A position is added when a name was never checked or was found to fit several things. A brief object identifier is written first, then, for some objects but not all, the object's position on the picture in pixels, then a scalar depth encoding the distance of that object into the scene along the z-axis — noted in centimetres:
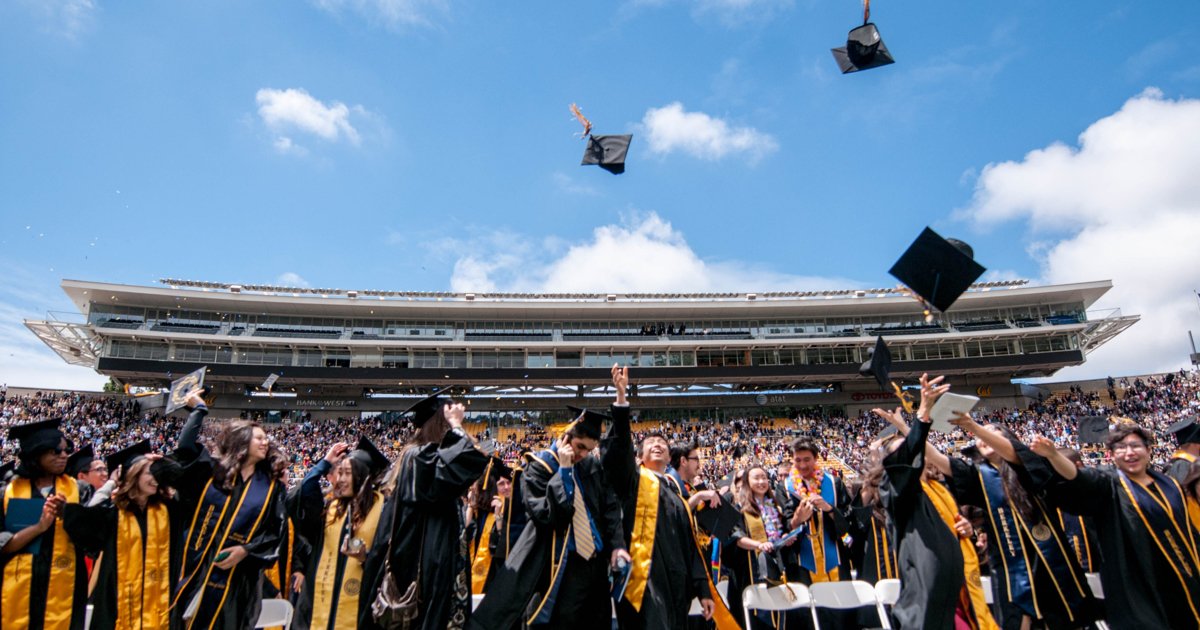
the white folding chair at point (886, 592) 514
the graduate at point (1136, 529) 383
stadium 3834
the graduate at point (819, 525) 607
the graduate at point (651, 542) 432
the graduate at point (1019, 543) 430
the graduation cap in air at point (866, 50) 932
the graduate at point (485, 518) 659
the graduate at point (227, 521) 436
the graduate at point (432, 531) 407
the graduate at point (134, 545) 426
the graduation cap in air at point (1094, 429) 682
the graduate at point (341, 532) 443
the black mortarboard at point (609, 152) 1098
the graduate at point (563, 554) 424
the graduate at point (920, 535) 414
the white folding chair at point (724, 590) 684
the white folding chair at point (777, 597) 541
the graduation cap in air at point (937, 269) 607
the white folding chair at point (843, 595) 528
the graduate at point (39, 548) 420
